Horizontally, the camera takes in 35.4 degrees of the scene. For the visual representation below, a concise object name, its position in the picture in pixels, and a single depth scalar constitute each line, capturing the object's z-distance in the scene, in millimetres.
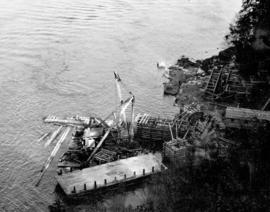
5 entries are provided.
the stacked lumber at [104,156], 39625
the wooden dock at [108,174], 36062
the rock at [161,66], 66000
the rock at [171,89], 56856
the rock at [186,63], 64875
